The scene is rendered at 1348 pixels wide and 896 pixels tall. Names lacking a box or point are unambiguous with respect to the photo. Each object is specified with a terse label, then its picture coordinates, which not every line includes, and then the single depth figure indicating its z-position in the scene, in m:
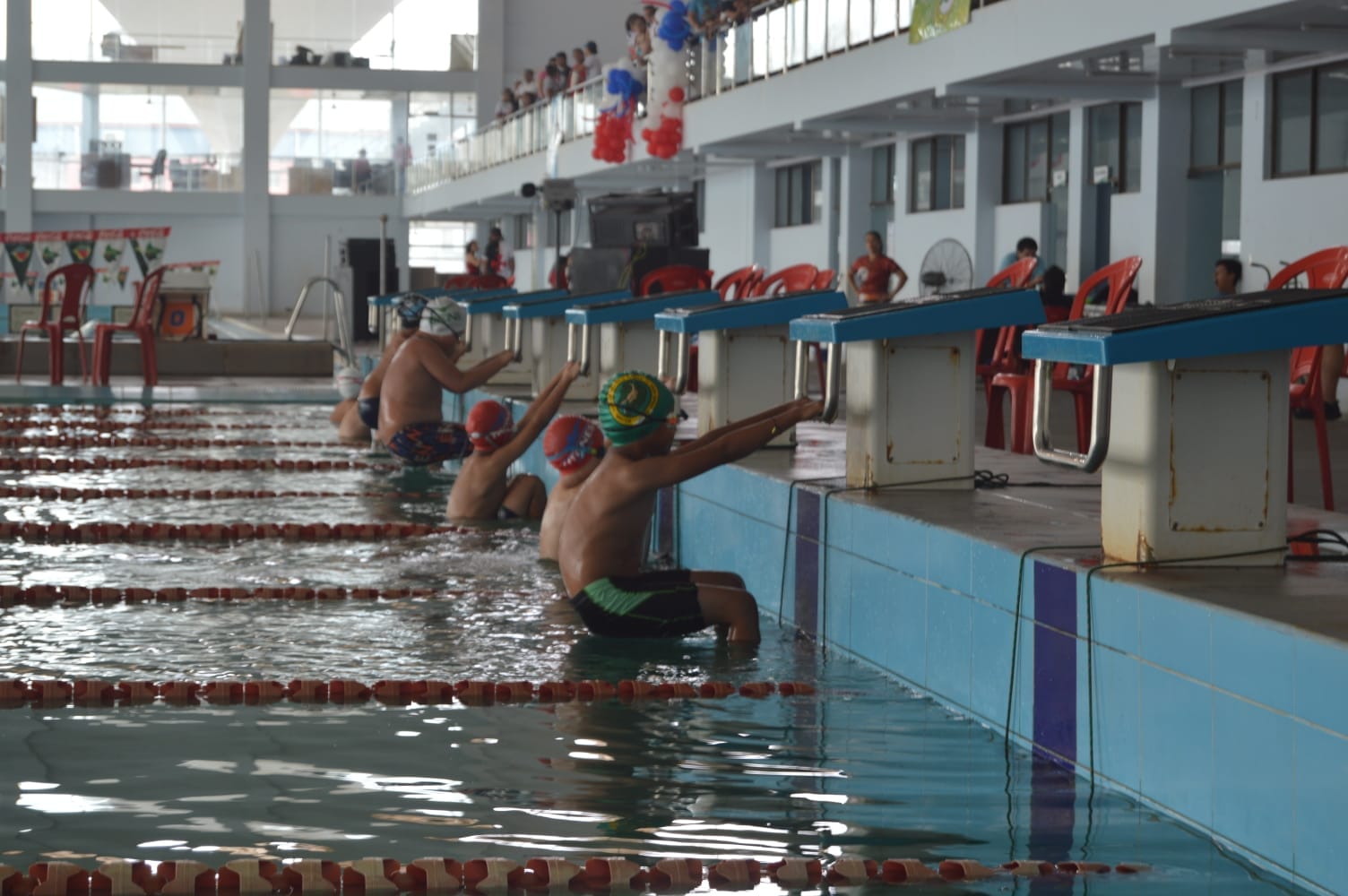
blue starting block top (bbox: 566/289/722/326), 8.93
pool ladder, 18.64
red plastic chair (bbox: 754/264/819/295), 12.70
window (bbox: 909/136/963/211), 20.25
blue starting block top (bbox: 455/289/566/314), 13.57
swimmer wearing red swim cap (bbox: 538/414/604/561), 6.66
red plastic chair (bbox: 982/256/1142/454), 7.34
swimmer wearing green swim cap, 5.46
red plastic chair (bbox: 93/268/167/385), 16.64
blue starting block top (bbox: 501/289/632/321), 10.91
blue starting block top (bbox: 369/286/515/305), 15.13
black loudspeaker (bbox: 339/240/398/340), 30.14
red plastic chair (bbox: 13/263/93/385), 16.08
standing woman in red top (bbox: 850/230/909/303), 14.24
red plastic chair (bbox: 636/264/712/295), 14.38
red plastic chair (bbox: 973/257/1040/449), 8.50
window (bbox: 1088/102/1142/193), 16.41
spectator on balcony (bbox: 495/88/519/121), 35.22
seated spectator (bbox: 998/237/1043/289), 14.49
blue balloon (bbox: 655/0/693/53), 21.84
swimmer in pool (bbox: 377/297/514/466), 10.21
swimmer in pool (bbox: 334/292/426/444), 10.98
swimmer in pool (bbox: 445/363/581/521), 8.22
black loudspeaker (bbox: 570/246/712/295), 16.34
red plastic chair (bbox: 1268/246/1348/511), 5.89
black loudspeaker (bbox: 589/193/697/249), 16.83
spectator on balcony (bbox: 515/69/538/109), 33.16
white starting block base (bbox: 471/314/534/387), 13.79
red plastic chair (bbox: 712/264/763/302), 14.07
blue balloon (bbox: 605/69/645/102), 24.11
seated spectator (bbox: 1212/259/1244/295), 11.29
